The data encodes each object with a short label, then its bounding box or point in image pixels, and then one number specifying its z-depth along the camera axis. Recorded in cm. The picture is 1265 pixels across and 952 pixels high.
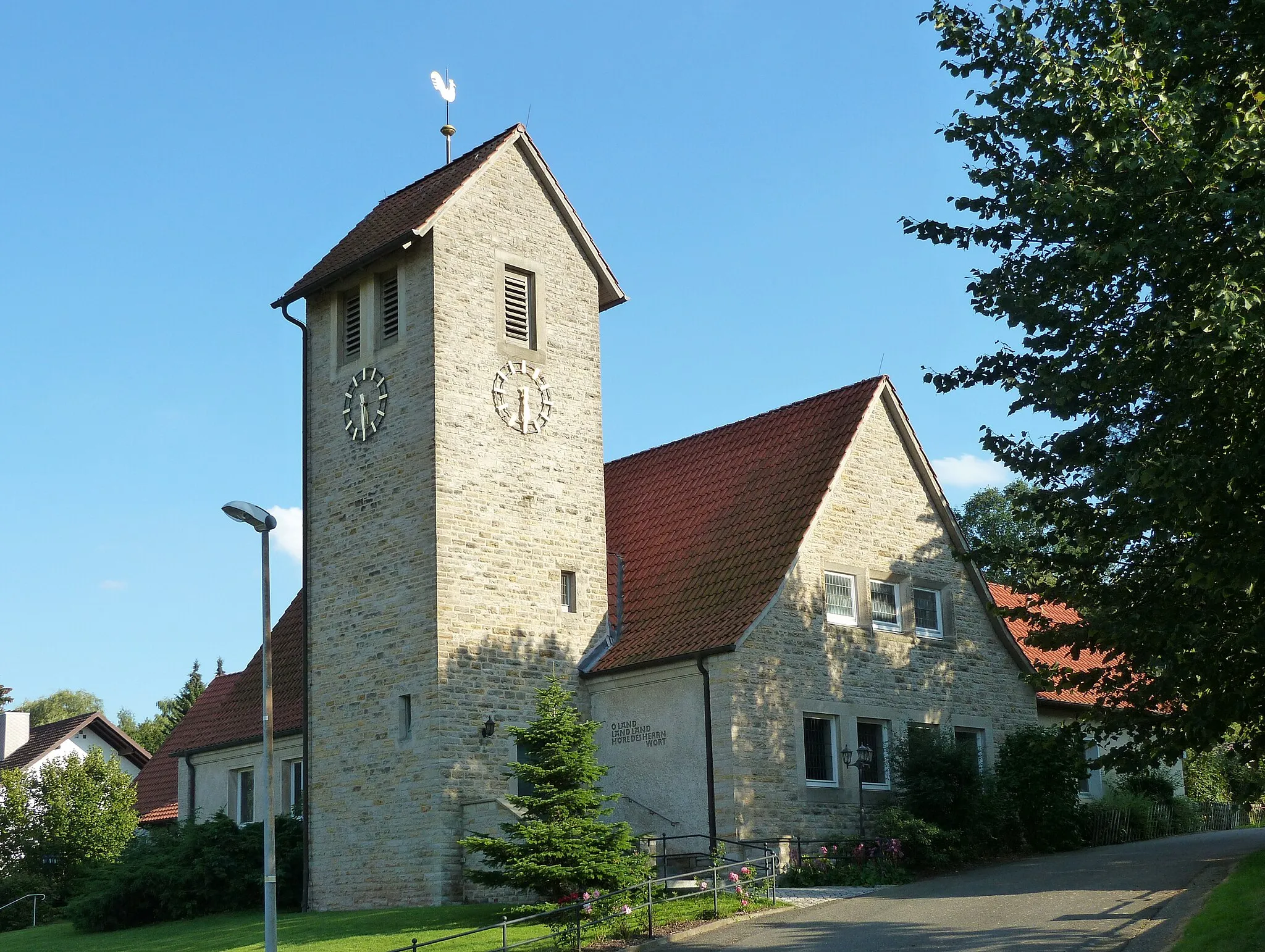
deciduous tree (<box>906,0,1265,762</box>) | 1410
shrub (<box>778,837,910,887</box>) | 2258
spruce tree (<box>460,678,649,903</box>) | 1853
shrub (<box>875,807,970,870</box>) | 2314
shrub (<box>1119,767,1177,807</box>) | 3033
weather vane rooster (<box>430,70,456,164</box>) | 2992
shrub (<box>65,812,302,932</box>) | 2747
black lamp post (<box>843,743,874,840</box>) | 2491
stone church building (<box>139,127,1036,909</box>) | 2422
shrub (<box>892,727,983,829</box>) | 2429
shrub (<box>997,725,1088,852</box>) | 2619
